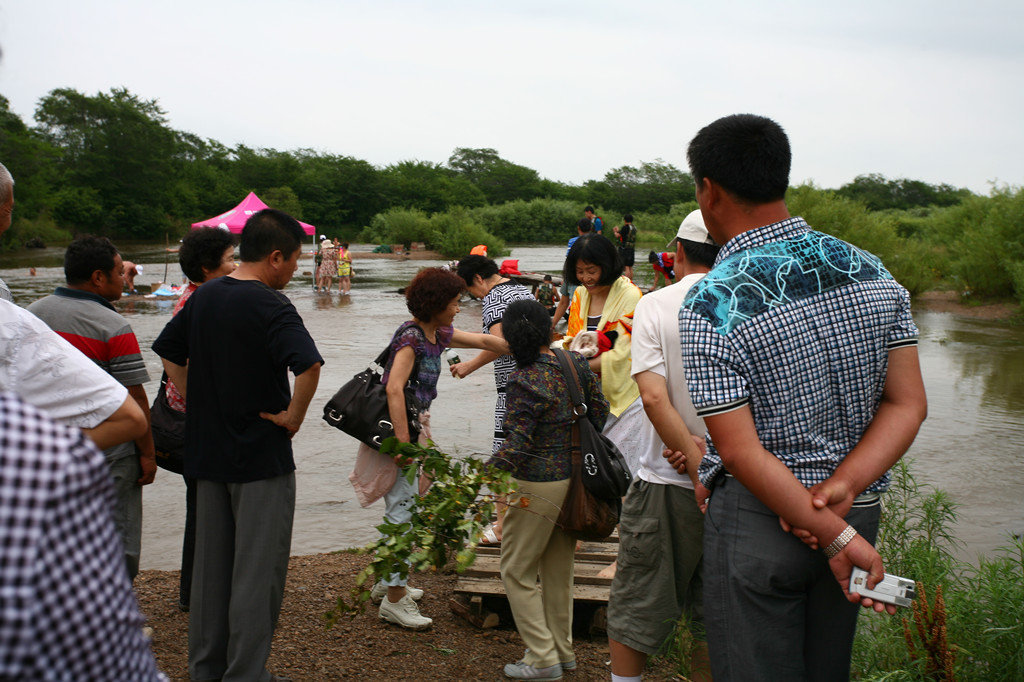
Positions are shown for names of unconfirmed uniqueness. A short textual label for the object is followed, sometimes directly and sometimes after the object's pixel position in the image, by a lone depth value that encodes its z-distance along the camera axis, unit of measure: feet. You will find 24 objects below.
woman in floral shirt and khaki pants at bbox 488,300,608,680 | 12.15
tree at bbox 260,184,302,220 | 262.47
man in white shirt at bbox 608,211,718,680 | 10.00
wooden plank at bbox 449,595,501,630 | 14.32
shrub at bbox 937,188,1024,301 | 71.00
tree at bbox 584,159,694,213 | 293.43
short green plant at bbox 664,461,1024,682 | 9.89
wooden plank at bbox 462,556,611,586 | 14.46
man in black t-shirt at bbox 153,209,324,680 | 10.91
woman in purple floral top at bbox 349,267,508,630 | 13.91
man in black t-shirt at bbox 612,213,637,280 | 60.64
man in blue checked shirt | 6.22
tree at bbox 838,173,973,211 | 282.56
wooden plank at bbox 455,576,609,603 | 13.98
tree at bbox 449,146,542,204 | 357.00
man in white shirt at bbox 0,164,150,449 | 7.16
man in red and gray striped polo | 11.76
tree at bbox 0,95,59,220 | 182.28
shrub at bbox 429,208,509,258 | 168.04
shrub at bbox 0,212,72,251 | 150.41
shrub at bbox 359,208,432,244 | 184.55
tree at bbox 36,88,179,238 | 233.96
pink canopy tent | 88.33
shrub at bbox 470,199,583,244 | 250.98
